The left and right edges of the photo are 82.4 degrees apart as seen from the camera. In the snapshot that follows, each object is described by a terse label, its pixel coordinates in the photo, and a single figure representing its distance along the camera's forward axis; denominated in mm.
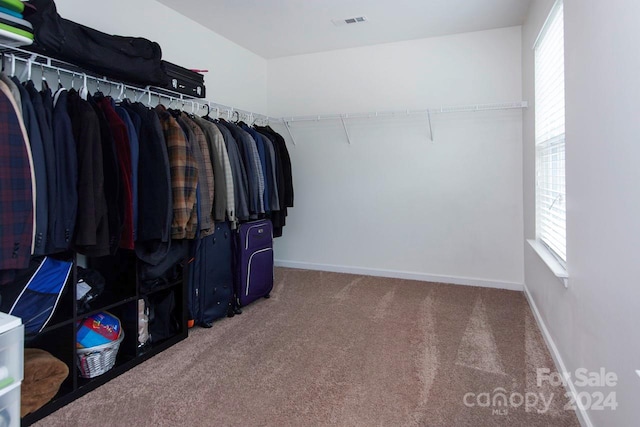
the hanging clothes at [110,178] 1869
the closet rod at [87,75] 1707
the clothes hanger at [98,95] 2030
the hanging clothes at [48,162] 1604
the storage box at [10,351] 1314
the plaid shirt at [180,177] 2170
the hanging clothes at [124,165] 1910
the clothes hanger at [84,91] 1962
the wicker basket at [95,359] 1896
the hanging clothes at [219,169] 2570
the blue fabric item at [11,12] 1495
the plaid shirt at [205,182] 2381
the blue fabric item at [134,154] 2008
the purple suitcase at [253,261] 2928
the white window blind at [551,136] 2115
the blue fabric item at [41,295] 1646
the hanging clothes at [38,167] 1556
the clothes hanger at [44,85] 1717
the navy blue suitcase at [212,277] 2602
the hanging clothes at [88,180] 1709
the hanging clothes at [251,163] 2919
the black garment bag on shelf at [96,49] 1667
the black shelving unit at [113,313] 1799
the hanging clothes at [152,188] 2037
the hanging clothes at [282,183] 3494
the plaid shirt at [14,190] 1404
